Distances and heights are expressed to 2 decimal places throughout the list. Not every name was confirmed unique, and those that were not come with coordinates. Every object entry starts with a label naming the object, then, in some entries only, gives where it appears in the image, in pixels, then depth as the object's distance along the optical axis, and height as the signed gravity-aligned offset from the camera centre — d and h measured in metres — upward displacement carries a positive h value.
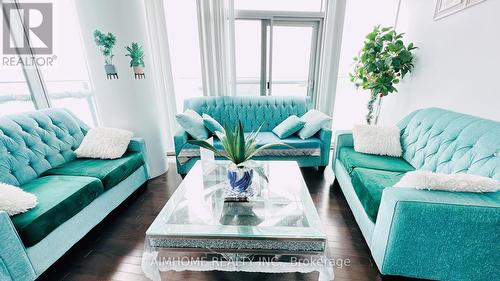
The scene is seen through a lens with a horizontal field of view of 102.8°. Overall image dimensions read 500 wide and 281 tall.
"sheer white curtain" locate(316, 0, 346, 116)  2.85 +0.26
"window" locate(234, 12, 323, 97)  3.01 +0.35
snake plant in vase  1.26 -0.51
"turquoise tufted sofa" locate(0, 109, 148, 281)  1.08 -0.78
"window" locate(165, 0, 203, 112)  2.86 +0.41
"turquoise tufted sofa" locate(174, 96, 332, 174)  2.80 -0.48
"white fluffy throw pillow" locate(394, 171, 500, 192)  0.99 -0.53
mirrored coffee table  1.03 -0.82
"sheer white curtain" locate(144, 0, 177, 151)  2.74 +0.15
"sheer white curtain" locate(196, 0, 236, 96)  2.75 +0.39
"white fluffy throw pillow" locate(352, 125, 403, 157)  1.95 -0.63
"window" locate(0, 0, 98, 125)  2.16 +0.04
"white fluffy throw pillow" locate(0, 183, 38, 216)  1.09 -0.68
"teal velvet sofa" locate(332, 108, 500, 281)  0.94 -0.73
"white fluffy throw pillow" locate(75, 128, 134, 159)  1.92 -0.65
